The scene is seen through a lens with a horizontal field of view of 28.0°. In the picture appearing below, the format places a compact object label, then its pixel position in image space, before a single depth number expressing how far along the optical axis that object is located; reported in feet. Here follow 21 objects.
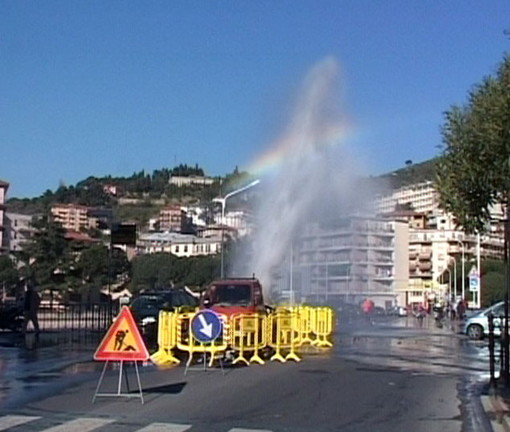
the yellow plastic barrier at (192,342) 79.00
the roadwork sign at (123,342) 55.52
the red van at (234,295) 105.40
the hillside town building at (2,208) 395.96
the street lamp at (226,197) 187.42
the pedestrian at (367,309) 217.77
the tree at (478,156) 52.70
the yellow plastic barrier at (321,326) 111.14
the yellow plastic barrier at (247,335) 83.97
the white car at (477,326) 147.33
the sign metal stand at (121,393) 56.51
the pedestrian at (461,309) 246.04
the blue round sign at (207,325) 74.59
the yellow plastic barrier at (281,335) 89.30
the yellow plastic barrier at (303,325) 103.81
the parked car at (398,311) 309.65
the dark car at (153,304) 119.34
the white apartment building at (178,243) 427.33
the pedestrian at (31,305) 118.93
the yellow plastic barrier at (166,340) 82.99
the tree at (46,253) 260.01
